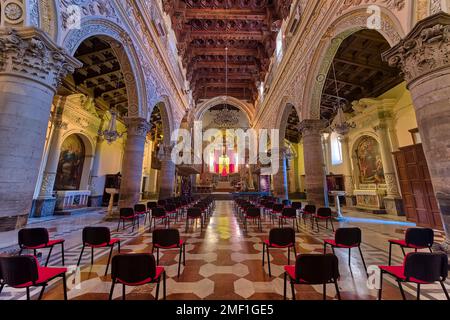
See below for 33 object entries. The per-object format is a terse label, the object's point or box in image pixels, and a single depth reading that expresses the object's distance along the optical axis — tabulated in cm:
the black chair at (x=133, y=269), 160
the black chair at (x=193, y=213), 509
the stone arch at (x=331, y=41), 369
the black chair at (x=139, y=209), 579
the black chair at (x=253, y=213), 510
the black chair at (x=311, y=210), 561
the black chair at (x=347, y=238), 268
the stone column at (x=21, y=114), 268
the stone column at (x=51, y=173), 765
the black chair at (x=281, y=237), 274
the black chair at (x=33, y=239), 249
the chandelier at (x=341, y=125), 673
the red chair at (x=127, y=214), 518
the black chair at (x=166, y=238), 268
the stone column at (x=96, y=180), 1089
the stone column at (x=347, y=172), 1089
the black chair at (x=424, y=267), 163
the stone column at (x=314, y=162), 698
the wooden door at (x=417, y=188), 592
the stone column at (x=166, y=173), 1063
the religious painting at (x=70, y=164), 933
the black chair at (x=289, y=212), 511
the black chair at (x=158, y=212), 515
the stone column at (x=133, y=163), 691
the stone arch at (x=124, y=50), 403
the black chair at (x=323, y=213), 503
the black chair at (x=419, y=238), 270
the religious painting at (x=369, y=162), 940
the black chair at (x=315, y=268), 165
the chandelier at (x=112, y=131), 716
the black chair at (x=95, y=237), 275
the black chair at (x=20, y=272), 151
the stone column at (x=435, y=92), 273
